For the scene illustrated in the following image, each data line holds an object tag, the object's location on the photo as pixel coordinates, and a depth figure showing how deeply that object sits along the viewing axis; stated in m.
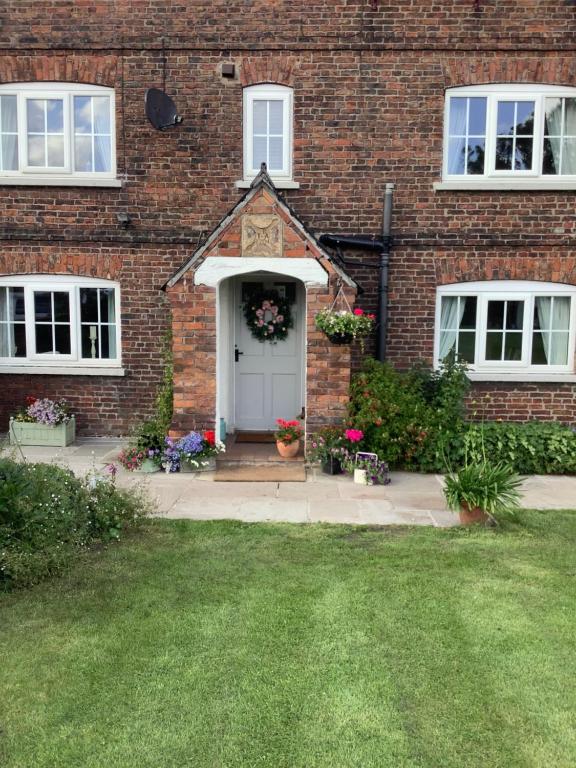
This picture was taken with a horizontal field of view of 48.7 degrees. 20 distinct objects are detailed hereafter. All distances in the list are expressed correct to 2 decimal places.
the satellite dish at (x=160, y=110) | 8.91
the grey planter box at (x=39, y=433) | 9.35
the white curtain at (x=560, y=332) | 9.50
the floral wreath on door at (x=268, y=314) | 9.77
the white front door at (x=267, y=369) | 9.88
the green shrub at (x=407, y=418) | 8.02
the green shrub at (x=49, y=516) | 4.61
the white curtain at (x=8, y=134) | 9.47
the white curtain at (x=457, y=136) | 9.27
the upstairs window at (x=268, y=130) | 9.25
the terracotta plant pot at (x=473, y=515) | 5.97
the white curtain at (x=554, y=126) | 9.25
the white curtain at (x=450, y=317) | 9.53
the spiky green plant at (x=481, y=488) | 5.84
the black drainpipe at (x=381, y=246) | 9.15
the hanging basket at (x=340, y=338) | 7.89
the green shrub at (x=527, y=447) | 8.09
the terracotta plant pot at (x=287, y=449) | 8.59
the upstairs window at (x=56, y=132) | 9.36
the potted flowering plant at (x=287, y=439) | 8.57
